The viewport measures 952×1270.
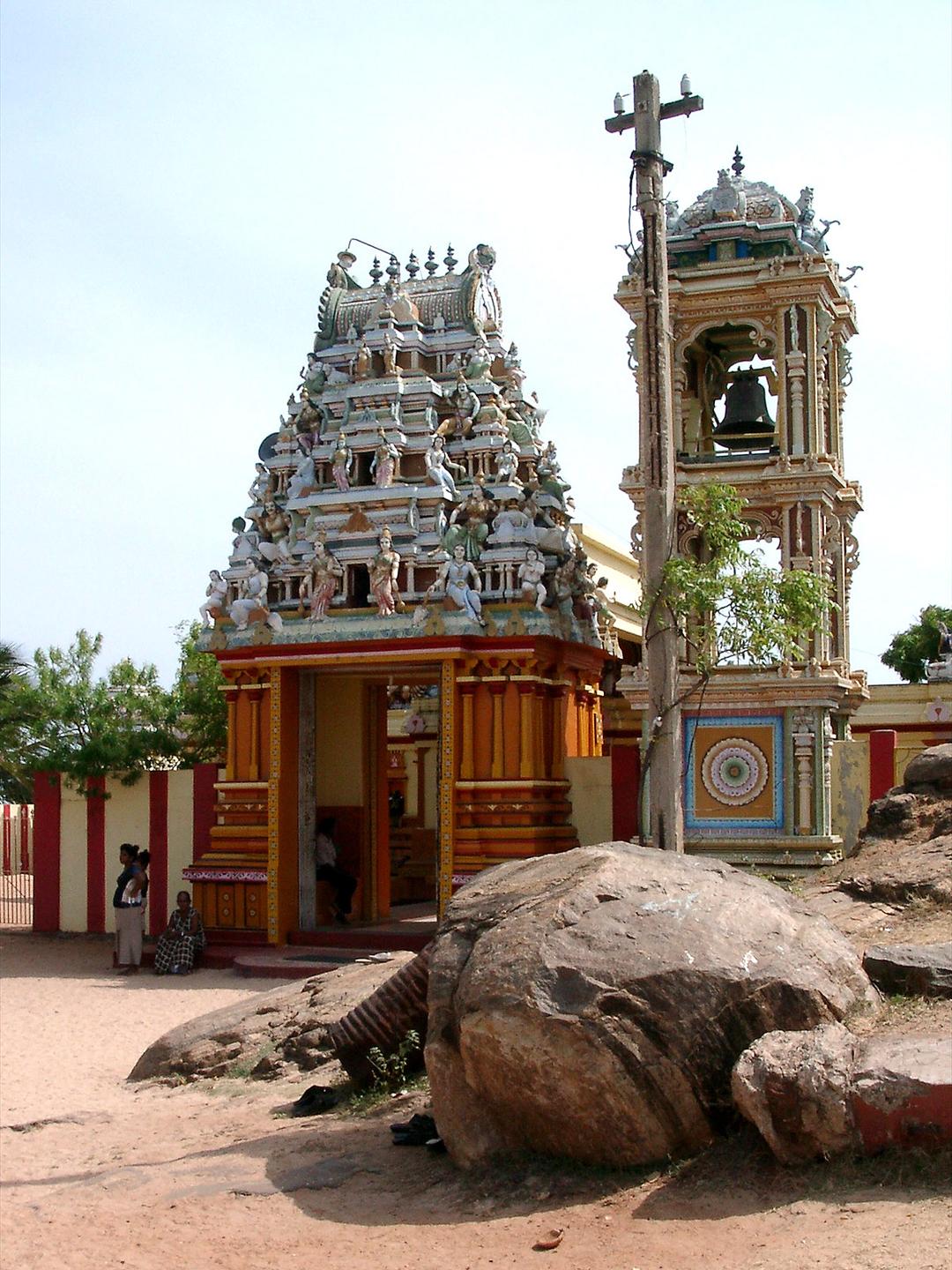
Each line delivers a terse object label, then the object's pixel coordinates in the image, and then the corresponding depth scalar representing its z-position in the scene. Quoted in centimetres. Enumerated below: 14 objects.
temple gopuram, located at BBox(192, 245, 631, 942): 1862
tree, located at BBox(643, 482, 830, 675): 1259
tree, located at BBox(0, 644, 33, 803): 2272
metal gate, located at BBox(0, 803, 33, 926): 2536
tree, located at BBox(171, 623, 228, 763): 2523
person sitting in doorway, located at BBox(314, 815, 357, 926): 1997
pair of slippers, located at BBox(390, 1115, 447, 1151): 839
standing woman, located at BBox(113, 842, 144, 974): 1864
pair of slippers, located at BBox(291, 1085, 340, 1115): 984
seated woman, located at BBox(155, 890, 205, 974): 1831
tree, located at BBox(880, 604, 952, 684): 4441
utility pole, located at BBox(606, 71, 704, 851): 1222
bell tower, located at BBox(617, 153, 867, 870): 1736
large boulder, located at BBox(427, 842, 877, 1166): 712
